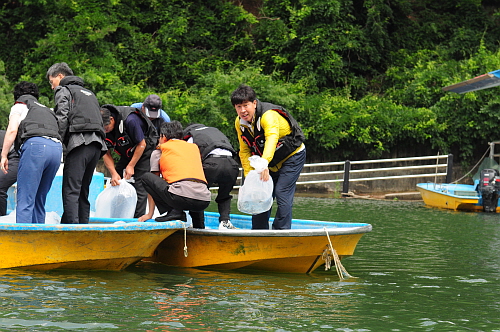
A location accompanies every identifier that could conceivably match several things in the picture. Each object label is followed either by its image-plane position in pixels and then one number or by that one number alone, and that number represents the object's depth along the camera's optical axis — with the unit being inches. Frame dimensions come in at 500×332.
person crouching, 607.6
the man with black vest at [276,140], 619.6
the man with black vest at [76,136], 615.6
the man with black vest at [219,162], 637.7
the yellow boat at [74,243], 561.9
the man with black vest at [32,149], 588.9
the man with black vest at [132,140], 704.6
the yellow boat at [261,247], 600.3
